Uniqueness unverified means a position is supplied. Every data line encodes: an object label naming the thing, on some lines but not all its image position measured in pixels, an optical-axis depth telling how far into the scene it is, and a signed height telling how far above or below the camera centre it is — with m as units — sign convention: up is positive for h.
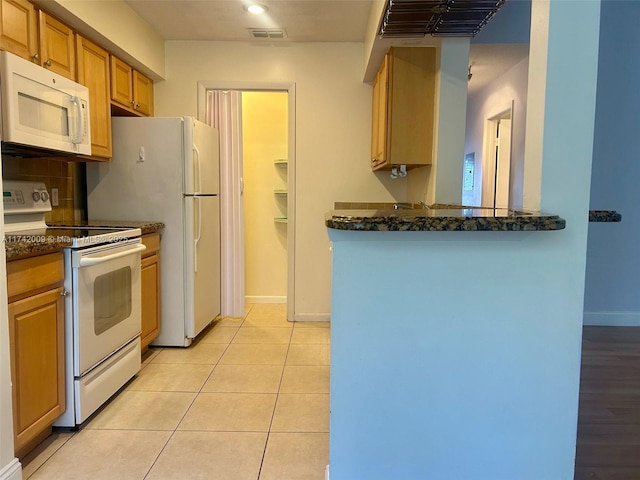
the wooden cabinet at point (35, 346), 1.69 -0.60
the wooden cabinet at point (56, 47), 2.34 +0.82
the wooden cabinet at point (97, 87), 2.70 +0.70
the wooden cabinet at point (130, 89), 3.09 +0.81
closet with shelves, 4.45 +0.08
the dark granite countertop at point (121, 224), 2.71 -0.16
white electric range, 2.01 -0.50
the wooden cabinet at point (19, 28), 2.05 +0.80
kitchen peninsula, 1.37 -0.46
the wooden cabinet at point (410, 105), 2.83 +0.62
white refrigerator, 3.08 +0.04
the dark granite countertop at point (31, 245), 1.66 -0.19
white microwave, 1.97 +0.43
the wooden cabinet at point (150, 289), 2.87 -0.60
